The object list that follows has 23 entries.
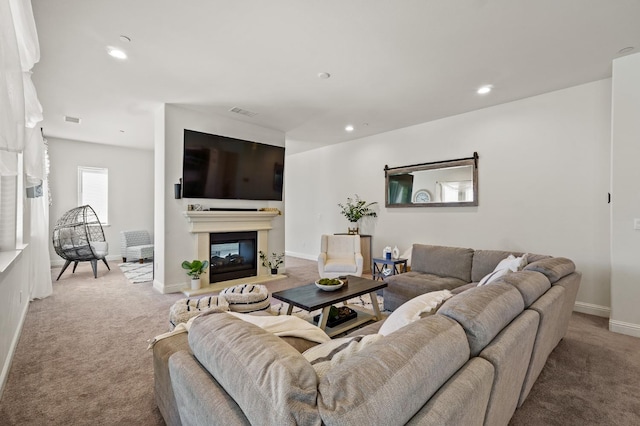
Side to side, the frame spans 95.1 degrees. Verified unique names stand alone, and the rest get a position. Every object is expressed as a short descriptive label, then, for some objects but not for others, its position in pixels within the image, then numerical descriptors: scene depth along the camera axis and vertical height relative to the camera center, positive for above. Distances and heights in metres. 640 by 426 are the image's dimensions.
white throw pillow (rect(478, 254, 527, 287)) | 2.23 -0.45
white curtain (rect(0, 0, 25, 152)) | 1.06 +0.48
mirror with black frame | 4.33 +0.46
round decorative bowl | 2.80 -0.72
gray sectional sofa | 0.72 -0.48
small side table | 4.27 -0.81
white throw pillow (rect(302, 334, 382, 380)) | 1.03 -0.54
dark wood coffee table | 2.48 -0.77
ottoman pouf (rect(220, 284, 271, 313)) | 2.49 -0.77
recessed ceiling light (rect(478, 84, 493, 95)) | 3.49 +1.51
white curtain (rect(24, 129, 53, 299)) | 3.77 -0.48
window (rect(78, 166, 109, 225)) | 6.29 +0.43
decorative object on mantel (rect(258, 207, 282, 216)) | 5.15 +0.02
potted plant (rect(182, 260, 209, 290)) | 4.16 -0.86
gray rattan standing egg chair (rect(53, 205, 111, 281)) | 4.92 -0.60
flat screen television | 4.27 +0.67
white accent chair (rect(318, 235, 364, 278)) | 4.25 -0.70
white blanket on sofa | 1.60 -0.67
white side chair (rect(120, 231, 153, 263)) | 6.26 -0.80
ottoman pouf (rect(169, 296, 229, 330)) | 2.18 -0.77
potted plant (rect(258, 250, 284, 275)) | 5.11 -0.89
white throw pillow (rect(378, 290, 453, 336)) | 1.41 -0.50
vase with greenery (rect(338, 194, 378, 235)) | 5.62 +0.01
